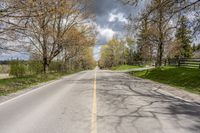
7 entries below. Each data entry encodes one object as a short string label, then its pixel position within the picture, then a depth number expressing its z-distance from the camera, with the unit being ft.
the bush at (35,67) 62.59
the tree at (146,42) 62.03
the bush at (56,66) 87.91
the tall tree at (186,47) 119.25
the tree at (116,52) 164.05
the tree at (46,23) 26.05
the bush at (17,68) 53.51
